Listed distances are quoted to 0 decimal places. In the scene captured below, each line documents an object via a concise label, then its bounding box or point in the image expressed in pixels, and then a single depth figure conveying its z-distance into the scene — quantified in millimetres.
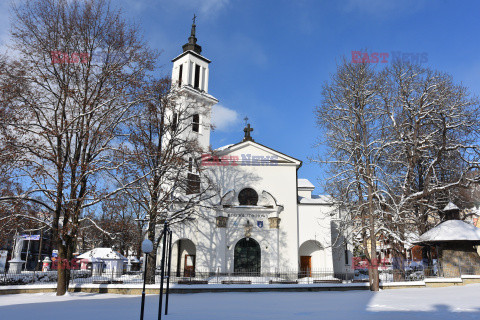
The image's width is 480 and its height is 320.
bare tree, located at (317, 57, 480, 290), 18250
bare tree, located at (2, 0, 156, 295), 14445
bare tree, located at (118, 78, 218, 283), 18422
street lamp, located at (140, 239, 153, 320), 8266
